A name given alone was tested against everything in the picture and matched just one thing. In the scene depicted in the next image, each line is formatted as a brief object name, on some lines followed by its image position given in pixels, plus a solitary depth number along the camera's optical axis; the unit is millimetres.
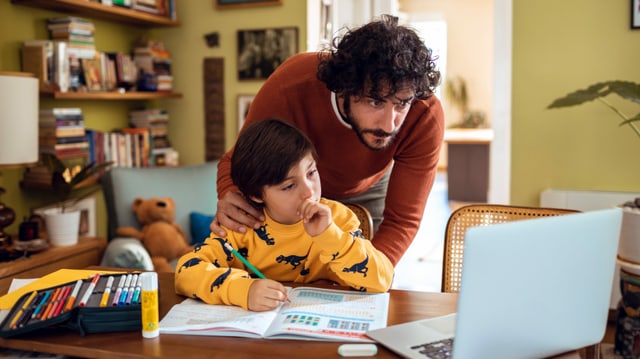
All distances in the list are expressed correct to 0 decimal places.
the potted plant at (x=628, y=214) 2492
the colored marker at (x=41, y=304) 1088
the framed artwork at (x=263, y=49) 3729
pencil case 1062
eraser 978
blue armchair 3039
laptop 849
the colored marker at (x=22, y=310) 1070
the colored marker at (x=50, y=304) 1076
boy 1220
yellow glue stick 1047
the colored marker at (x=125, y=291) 1119
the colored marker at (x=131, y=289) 1120
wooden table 988
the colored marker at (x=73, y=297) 1091
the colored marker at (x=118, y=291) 1112
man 1433
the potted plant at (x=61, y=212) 2770
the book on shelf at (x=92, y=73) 3246
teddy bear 2914
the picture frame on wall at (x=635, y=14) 3006
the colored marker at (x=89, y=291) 1098
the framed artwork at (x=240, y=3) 3730
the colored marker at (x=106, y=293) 1108
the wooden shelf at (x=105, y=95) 3043
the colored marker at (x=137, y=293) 1119
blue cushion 3107
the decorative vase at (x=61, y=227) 2764
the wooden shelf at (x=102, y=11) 3057
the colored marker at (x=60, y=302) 1080
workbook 1050
